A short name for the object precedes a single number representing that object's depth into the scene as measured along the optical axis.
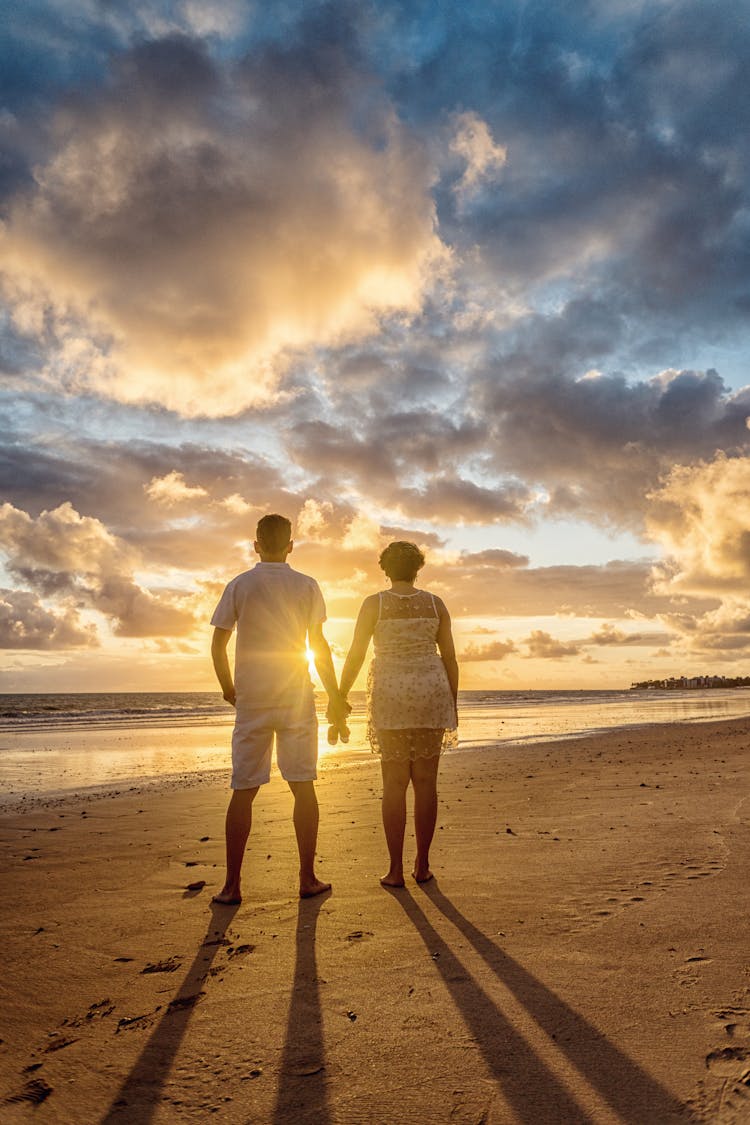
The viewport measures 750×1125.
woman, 4.98
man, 4.73
